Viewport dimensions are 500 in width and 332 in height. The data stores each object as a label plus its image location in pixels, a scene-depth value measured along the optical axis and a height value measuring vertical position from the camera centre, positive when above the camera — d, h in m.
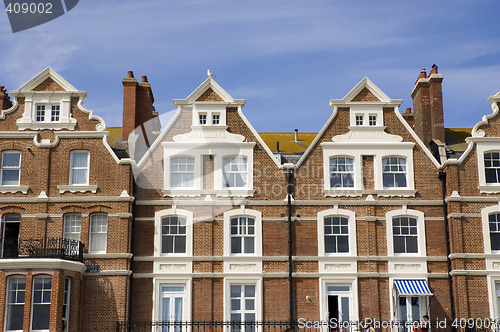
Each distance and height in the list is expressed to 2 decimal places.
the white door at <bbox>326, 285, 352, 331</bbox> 34.25 +0.85
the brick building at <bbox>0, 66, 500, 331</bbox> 34.12 +4.99
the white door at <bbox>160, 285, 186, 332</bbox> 34.09 +0.82
